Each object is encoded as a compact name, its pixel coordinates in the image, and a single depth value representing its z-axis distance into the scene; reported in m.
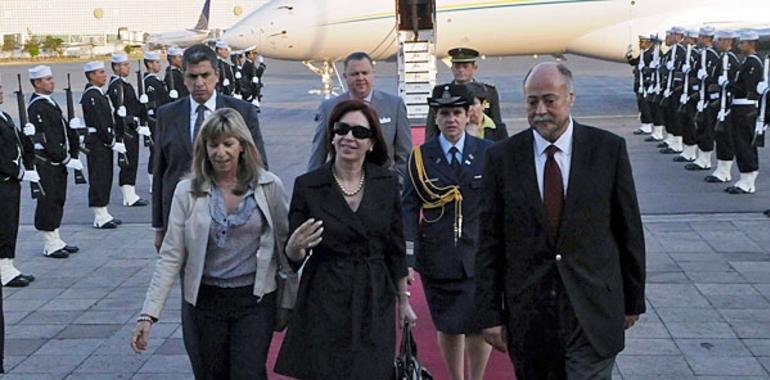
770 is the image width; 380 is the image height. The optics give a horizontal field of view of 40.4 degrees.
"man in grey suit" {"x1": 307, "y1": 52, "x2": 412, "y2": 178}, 6.26
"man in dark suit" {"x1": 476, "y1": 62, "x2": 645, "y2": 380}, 3.90
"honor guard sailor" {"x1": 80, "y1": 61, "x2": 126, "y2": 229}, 11.63
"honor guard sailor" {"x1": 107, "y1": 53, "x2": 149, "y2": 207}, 12.70
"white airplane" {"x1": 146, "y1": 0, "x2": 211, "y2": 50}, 51.16
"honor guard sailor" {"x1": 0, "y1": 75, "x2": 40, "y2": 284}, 8.45
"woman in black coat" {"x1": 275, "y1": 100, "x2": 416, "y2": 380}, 4.36
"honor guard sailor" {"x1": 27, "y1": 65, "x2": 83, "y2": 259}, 9.96
